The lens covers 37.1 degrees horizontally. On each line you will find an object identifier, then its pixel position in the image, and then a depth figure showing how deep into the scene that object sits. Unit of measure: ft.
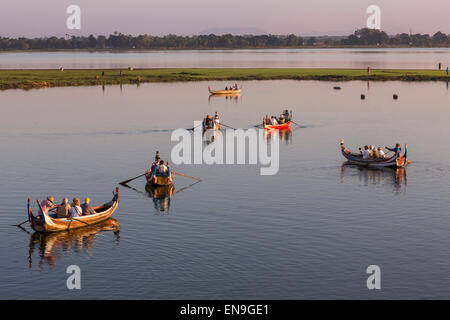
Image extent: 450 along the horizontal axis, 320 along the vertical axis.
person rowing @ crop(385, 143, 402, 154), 200.65
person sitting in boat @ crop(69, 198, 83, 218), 139.44
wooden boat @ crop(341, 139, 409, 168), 200.56
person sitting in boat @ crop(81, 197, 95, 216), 142.63
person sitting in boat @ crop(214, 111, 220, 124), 293.92
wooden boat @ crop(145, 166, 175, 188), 177.37
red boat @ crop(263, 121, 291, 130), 285.45
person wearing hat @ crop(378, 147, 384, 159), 203.62
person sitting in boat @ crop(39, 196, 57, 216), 139.64
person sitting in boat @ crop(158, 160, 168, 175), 178.19
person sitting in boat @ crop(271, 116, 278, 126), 288.55
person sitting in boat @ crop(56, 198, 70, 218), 138.72
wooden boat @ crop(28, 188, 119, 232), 135.13
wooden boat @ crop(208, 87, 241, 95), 426.10
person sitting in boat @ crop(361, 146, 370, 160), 204.69
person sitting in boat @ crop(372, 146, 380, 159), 203.21
